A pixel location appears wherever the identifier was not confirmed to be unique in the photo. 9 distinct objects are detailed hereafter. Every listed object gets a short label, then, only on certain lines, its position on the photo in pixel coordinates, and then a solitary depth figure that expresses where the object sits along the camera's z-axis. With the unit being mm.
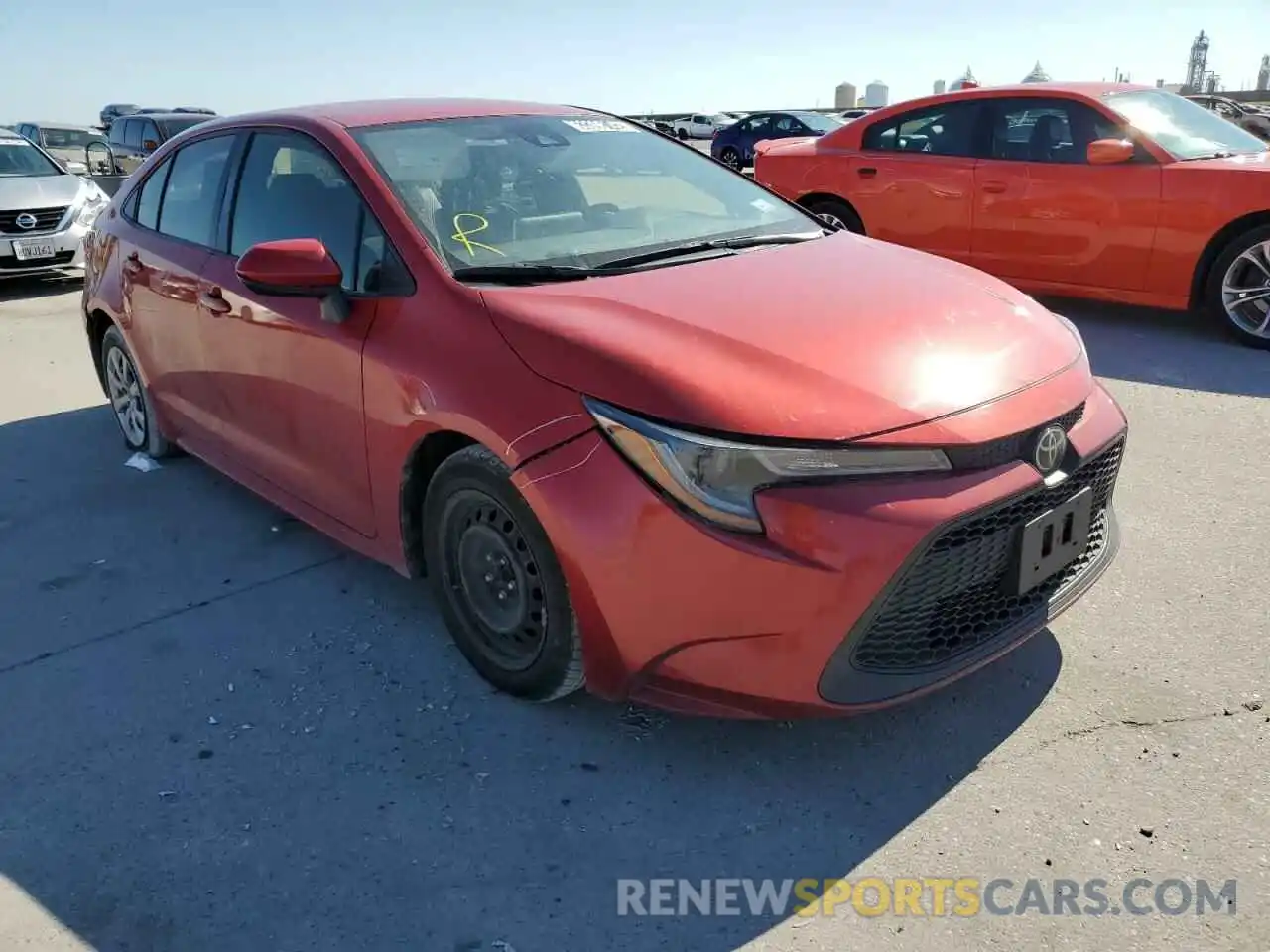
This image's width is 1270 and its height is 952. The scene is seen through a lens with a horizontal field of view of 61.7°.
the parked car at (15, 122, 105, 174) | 31797
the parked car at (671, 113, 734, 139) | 43500
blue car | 25594
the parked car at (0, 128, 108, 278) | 9383
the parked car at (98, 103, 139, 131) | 42656
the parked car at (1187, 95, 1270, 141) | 18159
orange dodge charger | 6301
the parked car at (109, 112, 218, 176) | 17578
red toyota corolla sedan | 2322
